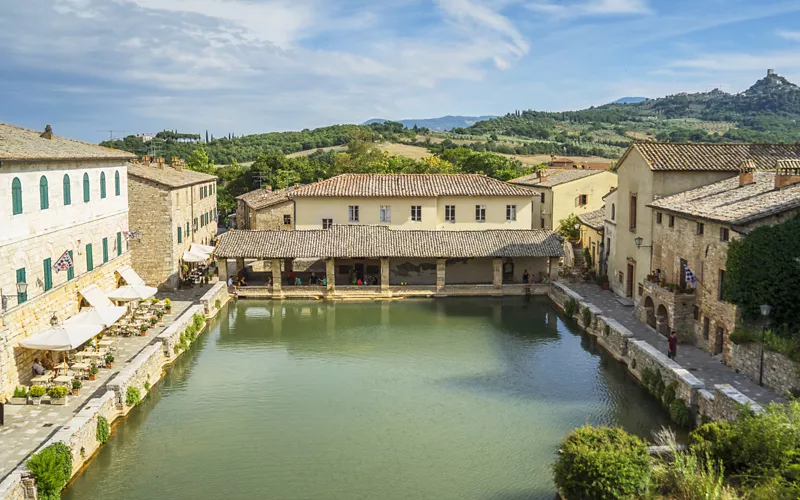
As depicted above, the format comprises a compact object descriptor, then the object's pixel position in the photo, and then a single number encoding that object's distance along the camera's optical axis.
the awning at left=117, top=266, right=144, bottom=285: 29.90
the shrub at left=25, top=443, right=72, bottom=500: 13.63
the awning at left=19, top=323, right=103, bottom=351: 19.72
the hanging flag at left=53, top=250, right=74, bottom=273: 21.97
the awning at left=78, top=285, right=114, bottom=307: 25.35
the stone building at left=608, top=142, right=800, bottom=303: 28.77
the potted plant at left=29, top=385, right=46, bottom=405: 18.62
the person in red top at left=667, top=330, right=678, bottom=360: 21.89
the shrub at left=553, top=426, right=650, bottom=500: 12.31
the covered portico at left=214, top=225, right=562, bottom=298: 37.47
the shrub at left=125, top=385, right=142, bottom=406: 19.64
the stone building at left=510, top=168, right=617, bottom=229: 48.38
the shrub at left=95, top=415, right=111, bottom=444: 17.14
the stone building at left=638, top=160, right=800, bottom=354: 21.31
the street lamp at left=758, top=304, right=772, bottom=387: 18.48
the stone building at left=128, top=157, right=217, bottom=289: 35.38
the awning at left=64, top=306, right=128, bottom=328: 22.44
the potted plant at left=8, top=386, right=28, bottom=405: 18.87
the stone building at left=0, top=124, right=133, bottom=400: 19.28
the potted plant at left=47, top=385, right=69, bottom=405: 18.72
